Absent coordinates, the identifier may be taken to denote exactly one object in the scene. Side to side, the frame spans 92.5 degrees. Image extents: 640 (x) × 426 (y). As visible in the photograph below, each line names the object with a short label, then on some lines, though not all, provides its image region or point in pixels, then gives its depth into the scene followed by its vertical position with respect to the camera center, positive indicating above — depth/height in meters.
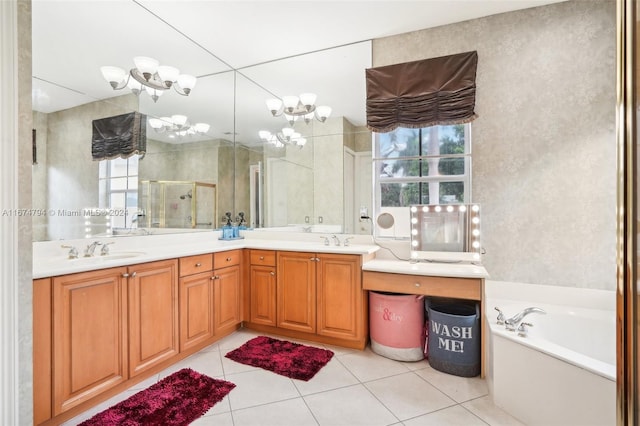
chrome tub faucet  1.94 -0.69
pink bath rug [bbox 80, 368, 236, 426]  1.73 -1.17
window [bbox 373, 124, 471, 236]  2.80 +0.43
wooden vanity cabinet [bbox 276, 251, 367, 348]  2.59 -0.74
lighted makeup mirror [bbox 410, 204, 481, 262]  2.59 -0.17
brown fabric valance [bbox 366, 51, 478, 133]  2.65 +1.09
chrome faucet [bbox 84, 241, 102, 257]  2.17 -0.26
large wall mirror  2.07 +0.71
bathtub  1.51 -0.85
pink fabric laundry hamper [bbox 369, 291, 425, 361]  2.45 -0.92
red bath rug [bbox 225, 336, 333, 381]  2.29 -1.17
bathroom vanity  1.64 -0.63
